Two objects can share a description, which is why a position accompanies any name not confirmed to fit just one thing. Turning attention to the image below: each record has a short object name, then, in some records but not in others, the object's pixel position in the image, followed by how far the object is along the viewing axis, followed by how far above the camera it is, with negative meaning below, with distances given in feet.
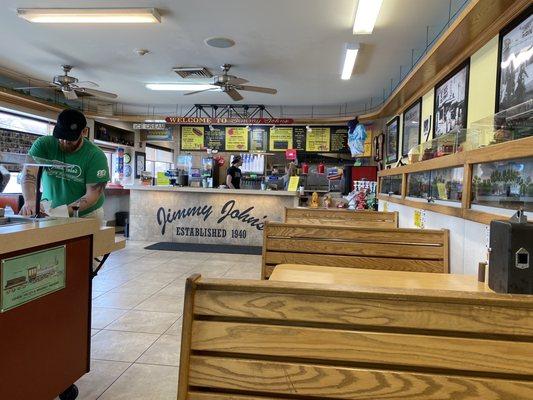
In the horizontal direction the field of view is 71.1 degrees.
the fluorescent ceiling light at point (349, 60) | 16.16 +6.17
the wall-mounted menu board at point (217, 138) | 30.37 +3.87
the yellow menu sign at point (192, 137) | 30.73 +3.94
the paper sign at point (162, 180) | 27.55 +0.28
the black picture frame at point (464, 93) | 12.60 +3.84
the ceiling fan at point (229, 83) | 19.31 +5.39
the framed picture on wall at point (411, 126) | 18.16 +3.43
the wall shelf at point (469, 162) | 5.22 +0.61
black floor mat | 21.30 -3.73
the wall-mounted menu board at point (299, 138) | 29.78 +4.02
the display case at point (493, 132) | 6.09 +1.19
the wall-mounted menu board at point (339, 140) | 29.17 +3.92
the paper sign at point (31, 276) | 4.73 -1.35
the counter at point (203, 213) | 23.53 -1.79
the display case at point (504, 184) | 5.22 +0.19
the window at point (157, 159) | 37.65 +2.61
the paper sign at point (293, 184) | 23.05 +0.26
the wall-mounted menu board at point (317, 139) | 29.53 +3.98
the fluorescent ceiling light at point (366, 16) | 12.18 +6.14
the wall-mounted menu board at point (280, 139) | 29.78 +3.91
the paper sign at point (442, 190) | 8.46 +0.08
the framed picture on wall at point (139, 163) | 34.10 +1.87
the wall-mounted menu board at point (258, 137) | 30.01 +4.04
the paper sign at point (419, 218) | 10.22 -0.73
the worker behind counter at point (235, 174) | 26.48 +0.88
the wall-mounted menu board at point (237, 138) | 30.07 +3.89
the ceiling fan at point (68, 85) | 20.31 +5.29
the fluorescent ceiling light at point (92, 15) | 13.19 +6.05
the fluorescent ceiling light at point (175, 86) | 23.22 +6.16
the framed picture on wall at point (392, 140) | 22.40 +3.27
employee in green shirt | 8.38 +0.23
